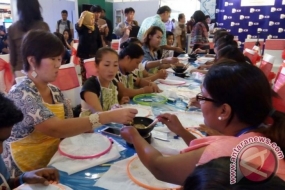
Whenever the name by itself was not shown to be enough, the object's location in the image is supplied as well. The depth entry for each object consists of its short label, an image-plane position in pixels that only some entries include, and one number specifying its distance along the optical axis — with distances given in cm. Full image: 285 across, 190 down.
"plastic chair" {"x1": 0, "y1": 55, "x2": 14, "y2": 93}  225
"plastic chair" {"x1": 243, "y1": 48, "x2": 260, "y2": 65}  347
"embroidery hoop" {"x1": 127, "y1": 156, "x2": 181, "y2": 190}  89
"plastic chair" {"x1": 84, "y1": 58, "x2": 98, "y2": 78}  252
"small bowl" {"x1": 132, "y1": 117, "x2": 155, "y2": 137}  127
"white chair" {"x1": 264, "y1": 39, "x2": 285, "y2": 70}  507
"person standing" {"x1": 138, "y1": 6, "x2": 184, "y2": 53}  392
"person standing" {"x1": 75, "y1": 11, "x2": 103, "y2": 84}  383
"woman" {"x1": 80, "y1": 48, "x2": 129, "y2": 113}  166
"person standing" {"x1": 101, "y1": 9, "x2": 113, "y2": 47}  526
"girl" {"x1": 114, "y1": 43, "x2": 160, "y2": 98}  207
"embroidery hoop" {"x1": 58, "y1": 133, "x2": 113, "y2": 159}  104
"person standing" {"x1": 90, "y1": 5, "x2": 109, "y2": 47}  455
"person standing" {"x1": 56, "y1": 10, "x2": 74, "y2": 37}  637
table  90
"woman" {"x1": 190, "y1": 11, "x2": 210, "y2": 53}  525
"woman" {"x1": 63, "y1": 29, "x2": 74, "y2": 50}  593
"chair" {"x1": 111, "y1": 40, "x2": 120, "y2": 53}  400
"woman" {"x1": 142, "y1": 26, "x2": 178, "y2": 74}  304
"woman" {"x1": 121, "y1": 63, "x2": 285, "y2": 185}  75
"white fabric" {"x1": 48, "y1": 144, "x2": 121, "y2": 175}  98
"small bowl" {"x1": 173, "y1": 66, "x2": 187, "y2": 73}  278
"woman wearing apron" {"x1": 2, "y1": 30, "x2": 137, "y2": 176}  116
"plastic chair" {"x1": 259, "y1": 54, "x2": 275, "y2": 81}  285
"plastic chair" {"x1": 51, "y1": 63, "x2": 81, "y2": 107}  200
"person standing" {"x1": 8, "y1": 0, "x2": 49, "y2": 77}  207
